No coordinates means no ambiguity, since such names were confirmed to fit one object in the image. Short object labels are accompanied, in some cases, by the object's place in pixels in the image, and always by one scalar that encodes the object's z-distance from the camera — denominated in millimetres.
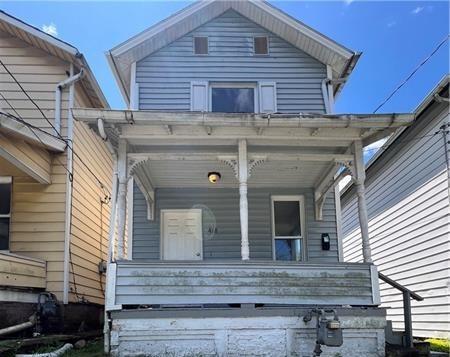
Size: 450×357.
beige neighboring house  7705
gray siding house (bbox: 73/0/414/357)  6184
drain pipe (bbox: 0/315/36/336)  6713
